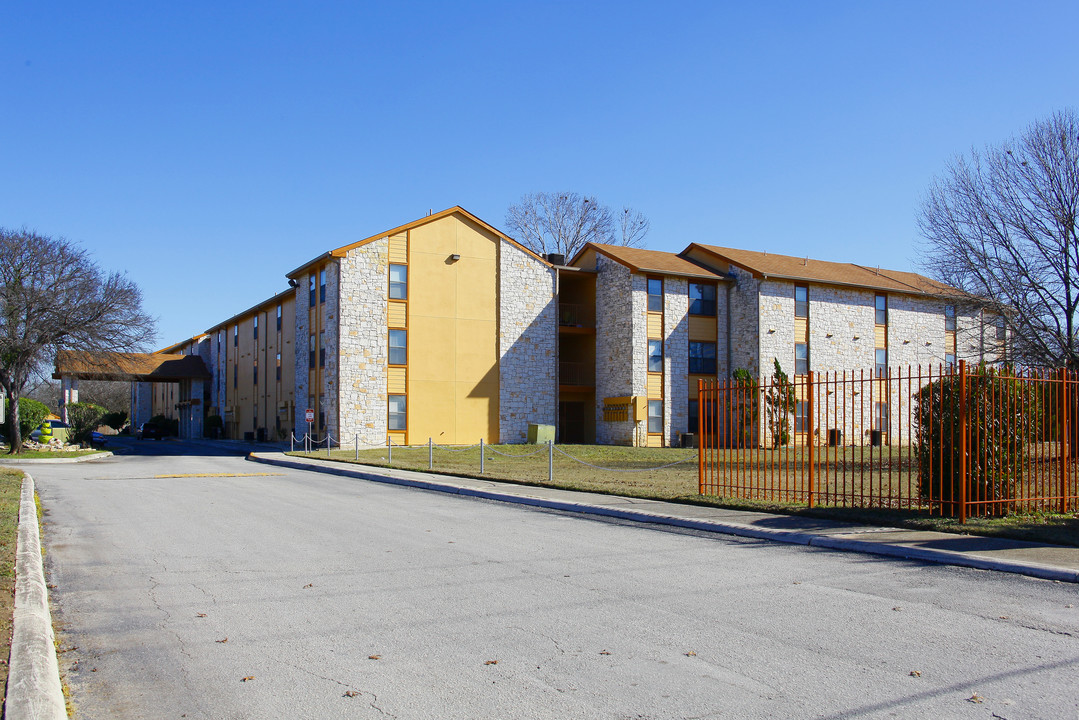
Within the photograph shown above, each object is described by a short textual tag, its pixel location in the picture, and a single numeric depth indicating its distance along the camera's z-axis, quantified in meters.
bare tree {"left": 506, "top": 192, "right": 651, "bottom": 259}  58.41
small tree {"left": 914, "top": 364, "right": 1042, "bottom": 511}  11.06
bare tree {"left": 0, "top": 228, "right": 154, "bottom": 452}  32.78
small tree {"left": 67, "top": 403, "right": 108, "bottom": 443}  38.50
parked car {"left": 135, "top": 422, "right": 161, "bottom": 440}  60.72
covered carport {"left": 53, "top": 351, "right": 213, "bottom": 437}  37.33
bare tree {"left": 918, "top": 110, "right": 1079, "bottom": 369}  24.42
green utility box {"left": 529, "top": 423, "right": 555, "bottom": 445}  39.06
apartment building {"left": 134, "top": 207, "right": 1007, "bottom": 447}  37.28
